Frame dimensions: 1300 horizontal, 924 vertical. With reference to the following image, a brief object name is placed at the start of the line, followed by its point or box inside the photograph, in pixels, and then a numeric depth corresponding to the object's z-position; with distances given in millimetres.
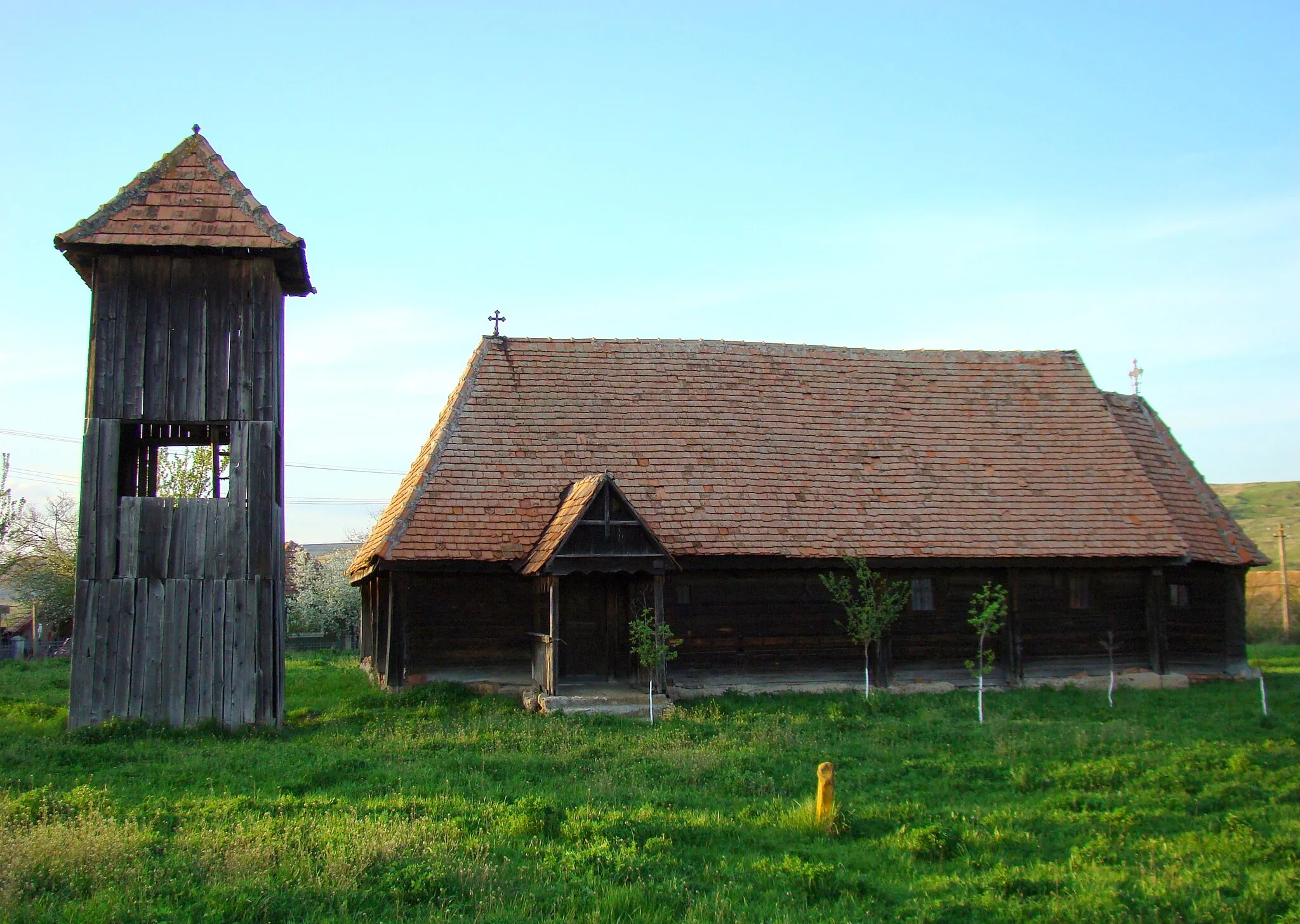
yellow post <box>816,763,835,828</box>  10219
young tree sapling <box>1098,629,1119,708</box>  21516
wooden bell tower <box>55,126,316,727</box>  15906
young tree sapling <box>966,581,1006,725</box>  19875
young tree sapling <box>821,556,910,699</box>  19234
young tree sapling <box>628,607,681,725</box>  17625
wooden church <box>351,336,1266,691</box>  19609
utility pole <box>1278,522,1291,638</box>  41291
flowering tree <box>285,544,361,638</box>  47625
